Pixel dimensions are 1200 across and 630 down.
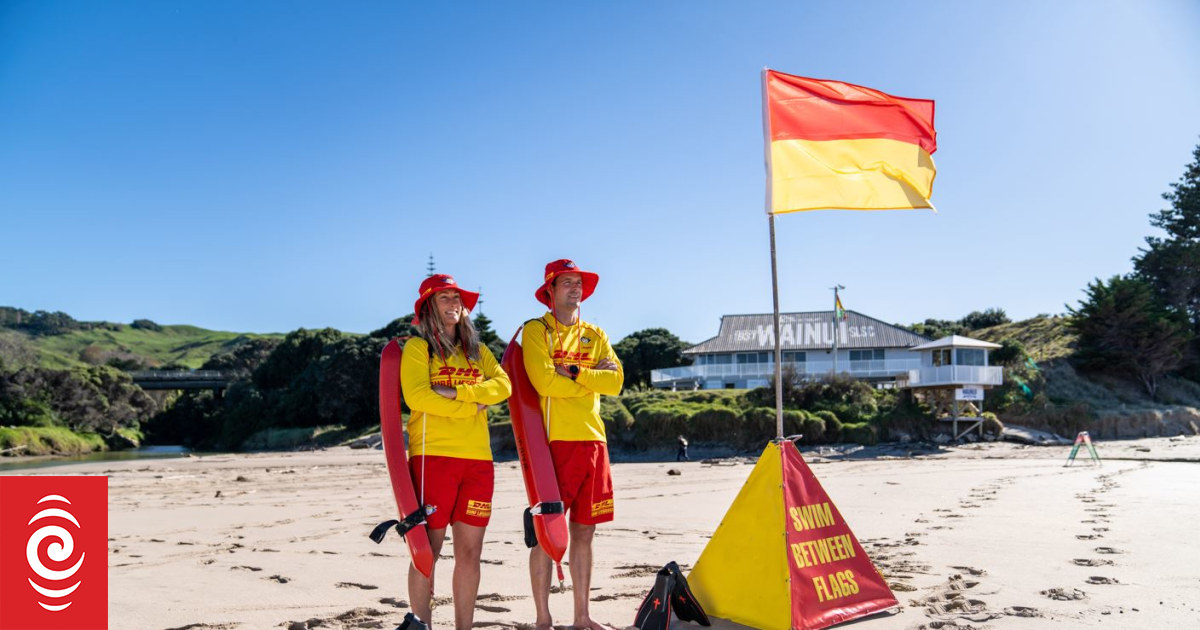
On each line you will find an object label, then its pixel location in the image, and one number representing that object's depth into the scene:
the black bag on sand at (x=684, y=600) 4.42
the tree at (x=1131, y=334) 32.50
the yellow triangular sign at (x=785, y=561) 4.35
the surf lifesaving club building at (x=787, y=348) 41.94
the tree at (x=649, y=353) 58.72
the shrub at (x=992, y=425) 26.55
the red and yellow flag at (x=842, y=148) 5.05
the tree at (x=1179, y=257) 37.38
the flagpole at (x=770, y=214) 4.86
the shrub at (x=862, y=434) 26.22
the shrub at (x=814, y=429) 26.27
